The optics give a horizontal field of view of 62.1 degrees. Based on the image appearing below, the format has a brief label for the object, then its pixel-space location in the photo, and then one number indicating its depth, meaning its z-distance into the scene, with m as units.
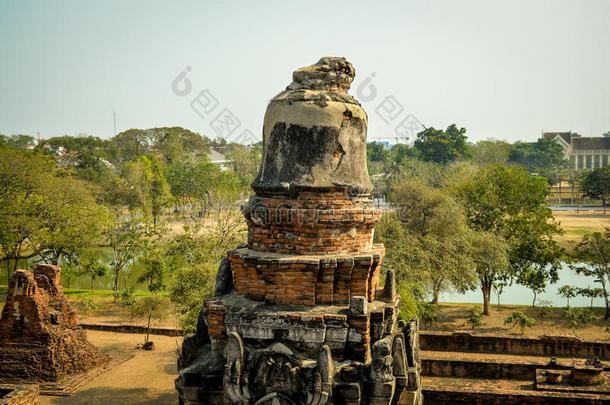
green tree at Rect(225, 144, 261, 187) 62.65
